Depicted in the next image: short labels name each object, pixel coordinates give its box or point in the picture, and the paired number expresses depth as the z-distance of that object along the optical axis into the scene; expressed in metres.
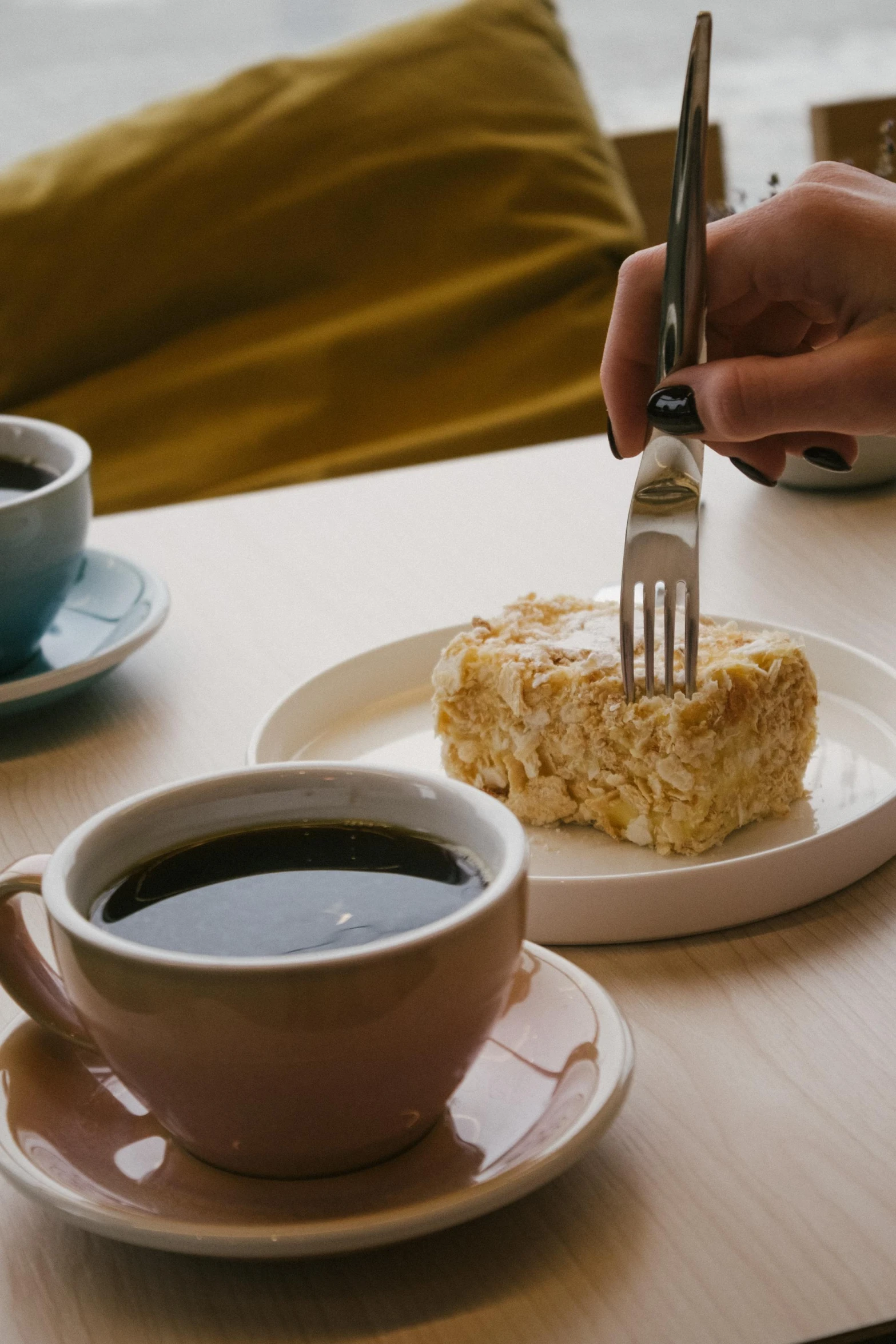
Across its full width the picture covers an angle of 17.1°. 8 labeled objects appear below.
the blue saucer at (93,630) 1.00
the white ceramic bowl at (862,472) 1.15
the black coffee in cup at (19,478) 1.02
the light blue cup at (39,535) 0.99
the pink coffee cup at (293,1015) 0.71
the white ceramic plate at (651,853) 0.84
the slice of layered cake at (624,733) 0.88
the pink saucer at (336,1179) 0.72
